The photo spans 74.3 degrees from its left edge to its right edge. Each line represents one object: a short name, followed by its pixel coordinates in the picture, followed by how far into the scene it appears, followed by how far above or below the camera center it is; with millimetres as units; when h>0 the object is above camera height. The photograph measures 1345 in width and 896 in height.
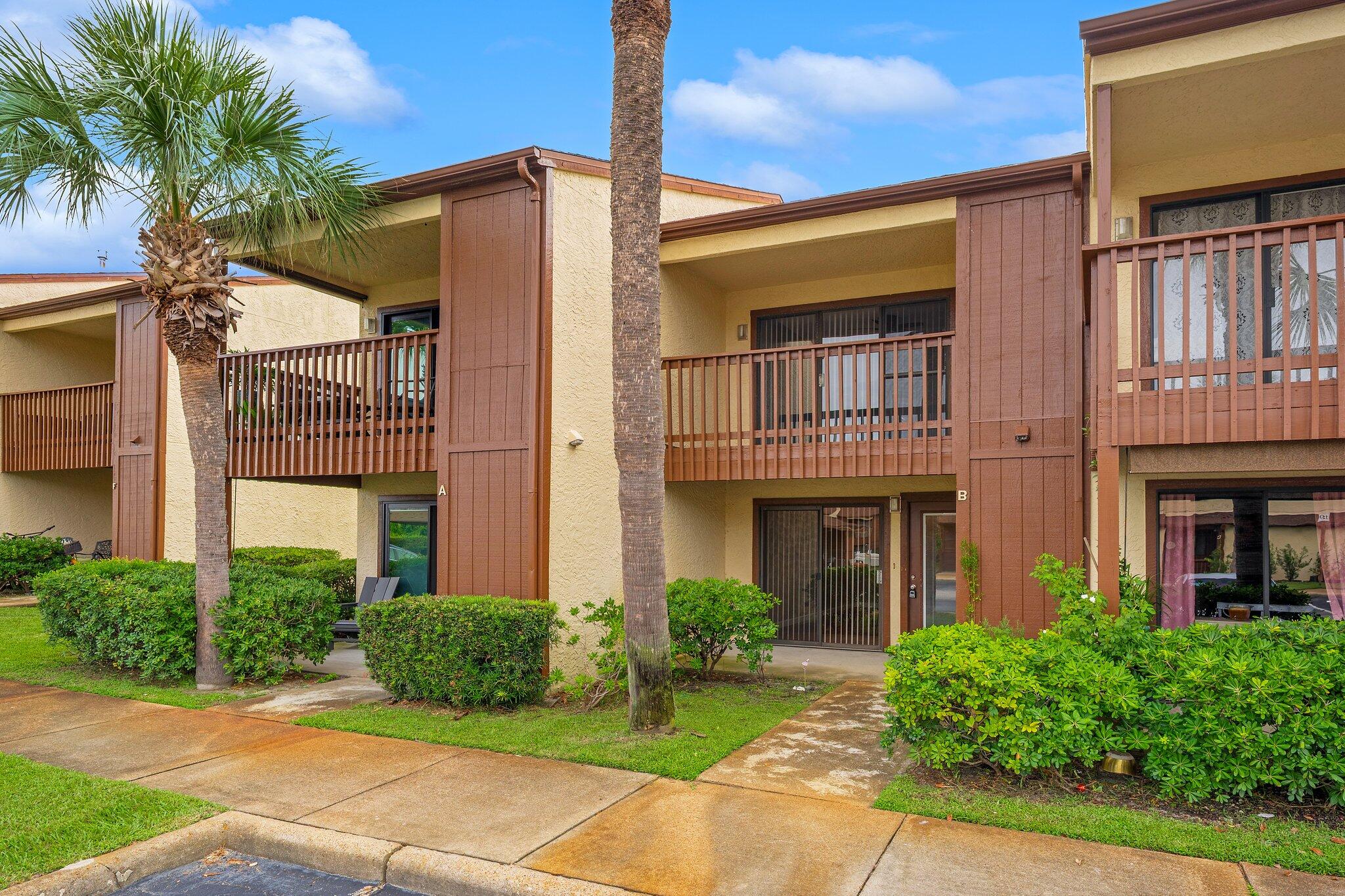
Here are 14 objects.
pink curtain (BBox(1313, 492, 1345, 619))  7625 -654
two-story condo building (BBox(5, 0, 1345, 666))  6492 +982
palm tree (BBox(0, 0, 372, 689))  8477 +3124
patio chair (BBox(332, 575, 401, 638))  12586 -1812
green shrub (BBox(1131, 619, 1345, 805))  5059 -1460
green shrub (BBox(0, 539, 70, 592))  17078 -1815
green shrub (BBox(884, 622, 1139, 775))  5527 -1510
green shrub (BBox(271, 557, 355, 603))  16203 -1981
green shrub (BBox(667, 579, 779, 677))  9344 -1639
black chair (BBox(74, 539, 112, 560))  18359 -1749
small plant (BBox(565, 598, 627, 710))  8375 -1882
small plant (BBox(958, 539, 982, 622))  8953 -1070
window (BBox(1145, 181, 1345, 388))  6434 +1398
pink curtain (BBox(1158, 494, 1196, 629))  8203 -860
